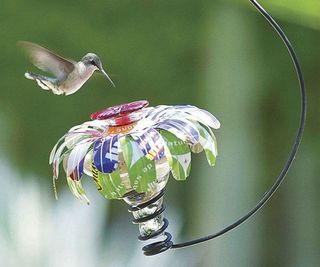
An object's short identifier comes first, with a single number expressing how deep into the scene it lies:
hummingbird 2.85
